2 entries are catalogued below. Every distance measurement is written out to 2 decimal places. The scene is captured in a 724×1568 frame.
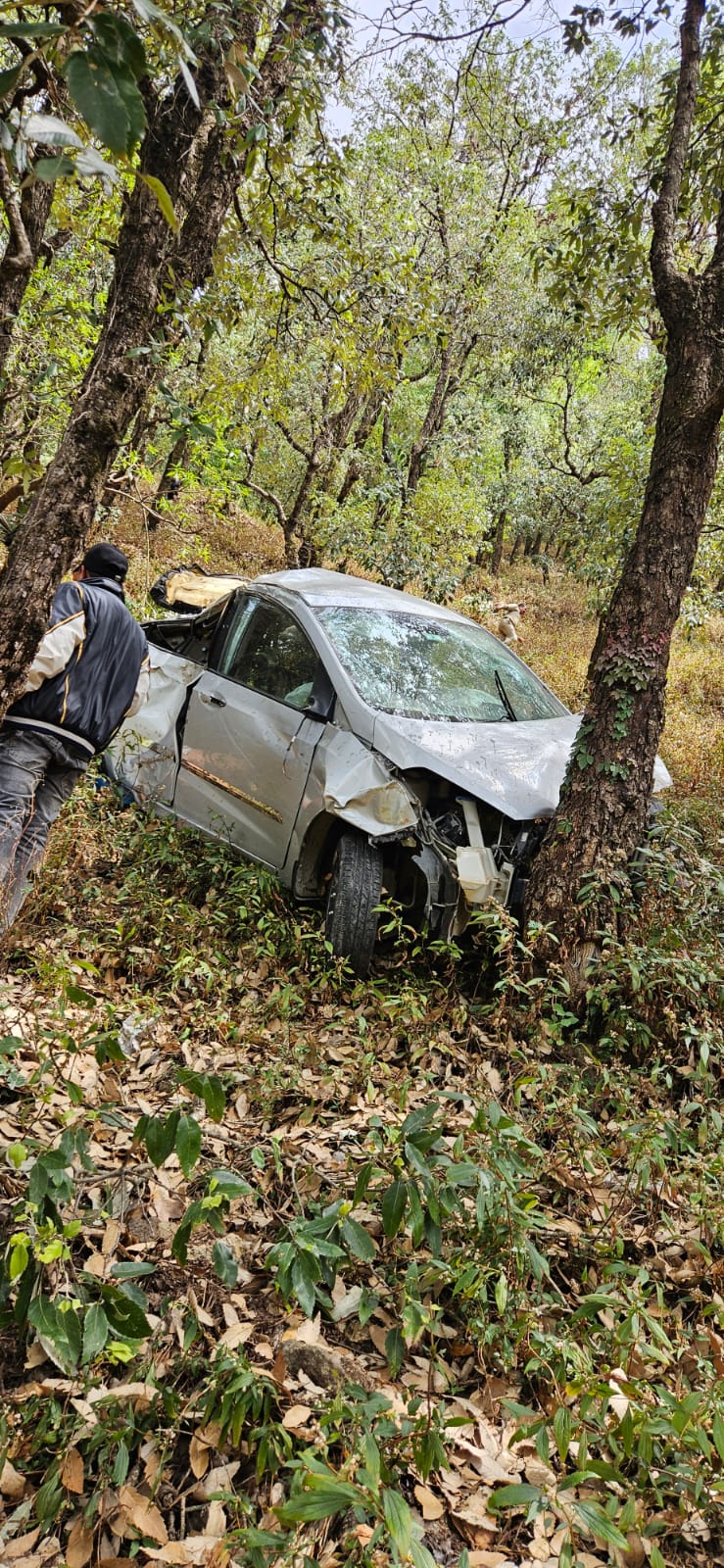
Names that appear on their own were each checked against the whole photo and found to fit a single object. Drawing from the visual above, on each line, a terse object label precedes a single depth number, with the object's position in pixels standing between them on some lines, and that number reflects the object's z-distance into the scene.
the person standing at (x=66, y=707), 3.61
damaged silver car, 3.85
